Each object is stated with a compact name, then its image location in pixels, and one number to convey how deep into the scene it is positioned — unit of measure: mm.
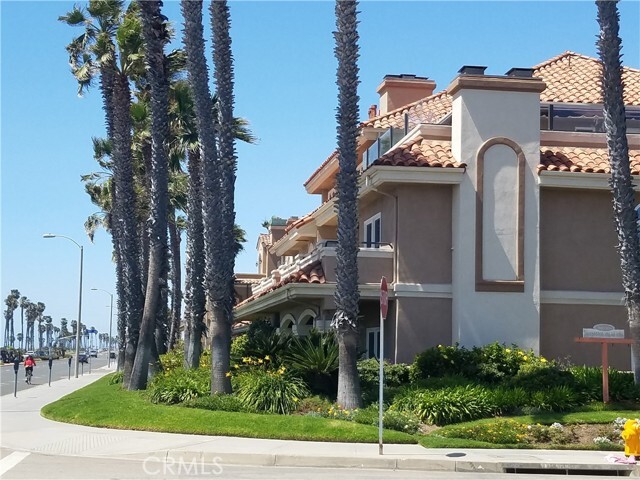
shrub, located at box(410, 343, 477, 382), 24594
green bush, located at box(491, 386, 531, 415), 21797
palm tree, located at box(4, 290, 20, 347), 194850
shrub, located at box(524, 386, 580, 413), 21750
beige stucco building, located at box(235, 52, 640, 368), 26172
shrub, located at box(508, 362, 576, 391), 22750
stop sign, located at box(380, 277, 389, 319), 17156
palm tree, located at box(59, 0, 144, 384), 32438
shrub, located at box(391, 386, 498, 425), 21094
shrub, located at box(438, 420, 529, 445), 18938
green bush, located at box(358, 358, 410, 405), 23953
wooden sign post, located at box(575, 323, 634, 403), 22078
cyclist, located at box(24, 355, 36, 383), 49906
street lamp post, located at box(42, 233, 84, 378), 56875
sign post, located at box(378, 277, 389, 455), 16844
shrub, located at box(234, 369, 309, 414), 21594
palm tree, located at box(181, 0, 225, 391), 23625
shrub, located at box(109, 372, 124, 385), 38125
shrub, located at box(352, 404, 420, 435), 19938
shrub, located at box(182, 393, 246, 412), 21641
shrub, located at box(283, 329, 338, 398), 23438
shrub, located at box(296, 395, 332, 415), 21656
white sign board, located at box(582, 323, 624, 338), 22188
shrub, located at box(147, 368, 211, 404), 23156
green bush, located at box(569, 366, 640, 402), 22453
